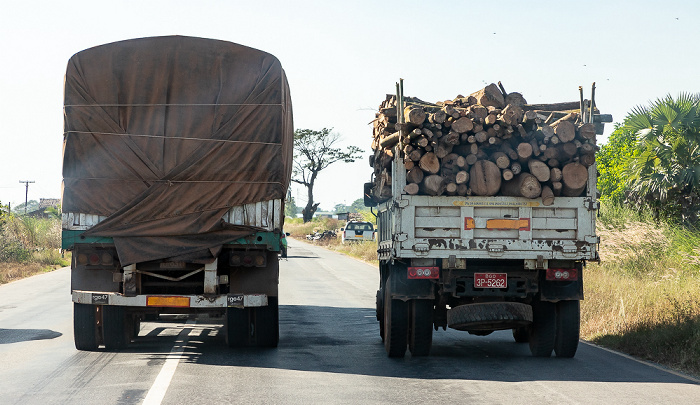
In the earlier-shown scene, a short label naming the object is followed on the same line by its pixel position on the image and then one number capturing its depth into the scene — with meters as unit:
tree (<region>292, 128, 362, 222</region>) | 92.62
